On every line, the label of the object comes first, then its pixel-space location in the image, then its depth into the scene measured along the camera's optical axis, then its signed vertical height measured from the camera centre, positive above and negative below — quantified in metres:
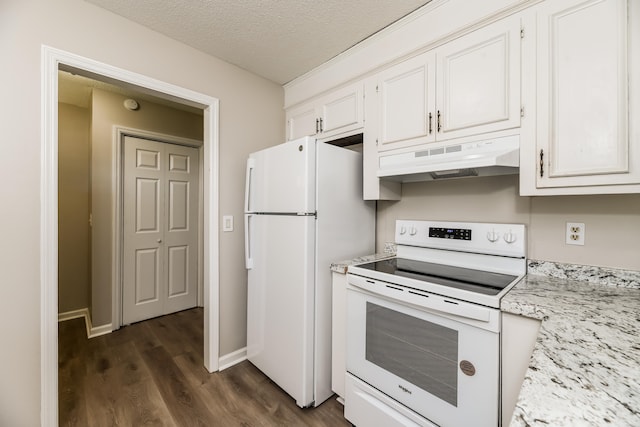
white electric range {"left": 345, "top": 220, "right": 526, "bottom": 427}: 1.10 -0.55
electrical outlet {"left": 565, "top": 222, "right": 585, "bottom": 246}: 1.33 -0.10
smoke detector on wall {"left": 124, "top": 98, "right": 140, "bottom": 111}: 2.82 +1.13
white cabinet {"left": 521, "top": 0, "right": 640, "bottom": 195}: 1.07 +0.48
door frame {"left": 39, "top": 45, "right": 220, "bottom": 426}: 1.44 -0.01
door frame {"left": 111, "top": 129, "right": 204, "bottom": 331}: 2.78 -0.08
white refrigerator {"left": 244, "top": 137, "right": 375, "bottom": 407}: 1.70 -0.24
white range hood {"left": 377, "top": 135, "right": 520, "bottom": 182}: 1.29 +0.28
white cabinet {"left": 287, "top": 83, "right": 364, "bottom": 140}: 2.01 +0.81
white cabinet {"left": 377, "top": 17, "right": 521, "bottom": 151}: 1.33 +0.70
